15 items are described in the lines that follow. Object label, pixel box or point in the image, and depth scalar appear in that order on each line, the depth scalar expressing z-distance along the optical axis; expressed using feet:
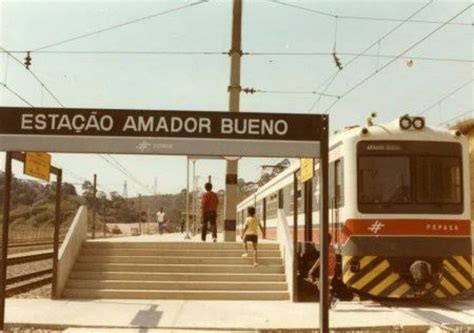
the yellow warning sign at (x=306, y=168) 31.19
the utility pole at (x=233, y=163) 59.11
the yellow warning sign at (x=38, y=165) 34.99
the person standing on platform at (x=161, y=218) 104.99
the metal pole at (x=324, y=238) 25.46
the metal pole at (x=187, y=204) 76.74
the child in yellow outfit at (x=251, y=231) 44.63
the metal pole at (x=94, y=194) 102.61
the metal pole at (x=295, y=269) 40.19
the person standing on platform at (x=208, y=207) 58.08
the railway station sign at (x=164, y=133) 27.25
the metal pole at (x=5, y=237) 28.25
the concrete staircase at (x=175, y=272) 40.93
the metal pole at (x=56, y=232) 39.34
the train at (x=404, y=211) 38.52
